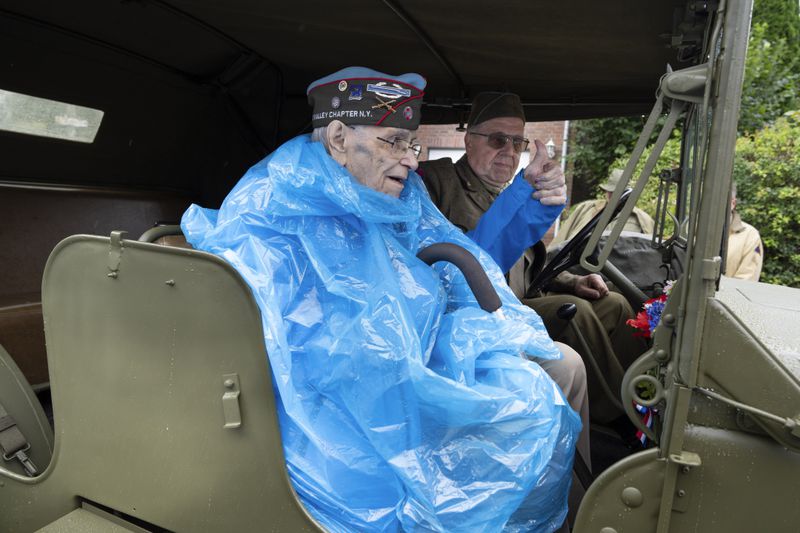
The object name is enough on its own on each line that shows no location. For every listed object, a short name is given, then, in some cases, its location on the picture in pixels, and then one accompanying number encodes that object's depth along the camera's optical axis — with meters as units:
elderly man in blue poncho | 1.51
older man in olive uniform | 2.96
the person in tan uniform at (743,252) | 5.02
